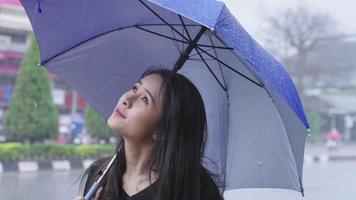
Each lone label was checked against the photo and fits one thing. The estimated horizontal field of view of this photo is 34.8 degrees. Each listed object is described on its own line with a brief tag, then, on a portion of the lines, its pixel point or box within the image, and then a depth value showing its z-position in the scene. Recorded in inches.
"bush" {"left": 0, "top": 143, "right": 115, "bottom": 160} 463.3
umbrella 82.8
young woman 62.2
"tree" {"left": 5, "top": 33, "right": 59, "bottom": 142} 518.0
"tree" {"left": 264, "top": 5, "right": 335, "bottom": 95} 1039.6
